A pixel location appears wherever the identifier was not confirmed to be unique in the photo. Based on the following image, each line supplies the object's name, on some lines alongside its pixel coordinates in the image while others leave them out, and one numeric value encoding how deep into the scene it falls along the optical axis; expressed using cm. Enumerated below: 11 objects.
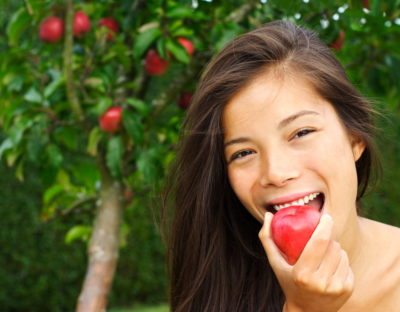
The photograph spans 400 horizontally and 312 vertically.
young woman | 162
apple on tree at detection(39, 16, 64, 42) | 271
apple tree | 260
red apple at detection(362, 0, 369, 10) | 227
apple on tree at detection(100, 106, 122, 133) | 261
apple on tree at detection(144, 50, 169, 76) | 272
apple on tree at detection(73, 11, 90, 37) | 275
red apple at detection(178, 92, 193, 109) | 285
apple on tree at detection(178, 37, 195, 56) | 262
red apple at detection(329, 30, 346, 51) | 249
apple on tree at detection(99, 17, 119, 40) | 275
